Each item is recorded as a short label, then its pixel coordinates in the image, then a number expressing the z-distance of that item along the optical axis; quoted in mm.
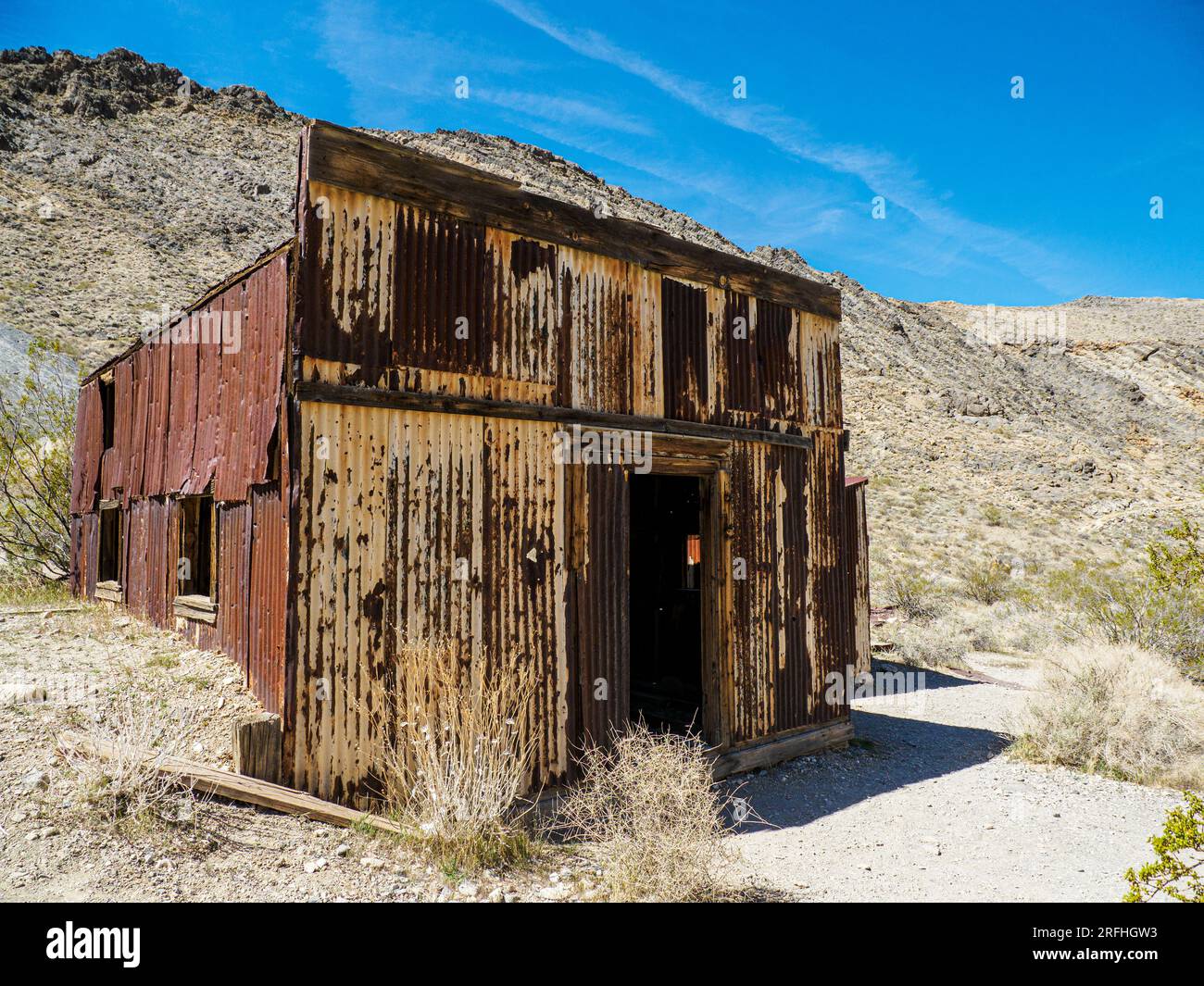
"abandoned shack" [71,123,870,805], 5594
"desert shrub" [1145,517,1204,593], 7762
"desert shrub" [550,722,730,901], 4910
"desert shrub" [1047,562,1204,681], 12867
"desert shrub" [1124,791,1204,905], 3787
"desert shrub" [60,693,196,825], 4594
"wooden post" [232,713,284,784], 5082
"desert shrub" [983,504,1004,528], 29125
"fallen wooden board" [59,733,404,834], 4871
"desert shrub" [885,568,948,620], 19781
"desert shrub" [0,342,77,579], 14398
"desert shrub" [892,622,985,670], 15852
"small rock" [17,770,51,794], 4723
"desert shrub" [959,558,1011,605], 21969
